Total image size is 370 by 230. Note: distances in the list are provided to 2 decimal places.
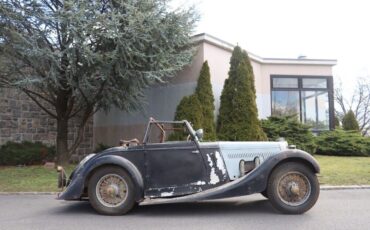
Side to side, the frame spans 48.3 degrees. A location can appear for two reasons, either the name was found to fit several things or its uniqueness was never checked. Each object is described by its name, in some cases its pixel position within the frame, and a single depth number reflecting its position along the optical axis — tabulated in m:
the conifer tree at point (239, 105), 14.41
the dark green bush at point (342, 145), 17.02
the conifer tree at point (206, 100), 14.42
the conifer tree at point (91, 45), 12.01
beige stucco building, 18.28
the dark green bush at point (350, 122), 22.70
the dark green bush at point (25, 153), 15.56
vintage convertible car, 6.72
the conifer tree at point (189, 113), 13.94
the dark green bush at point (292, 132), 16.11
